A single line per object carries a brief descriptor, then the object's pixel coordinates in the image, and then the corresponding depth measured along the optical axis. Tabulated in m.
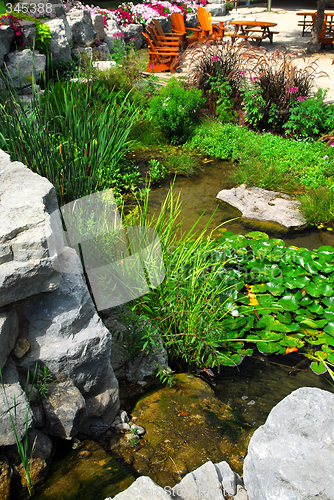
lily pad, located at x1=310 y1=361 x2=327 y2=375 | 2.58
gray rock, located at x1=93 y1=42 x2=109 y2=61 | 9.72
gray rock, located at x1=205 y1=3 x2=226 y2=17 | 17.06
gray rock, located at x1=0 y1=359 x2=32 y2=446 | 1.55
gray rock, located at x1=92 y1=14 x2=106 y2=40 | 10.12
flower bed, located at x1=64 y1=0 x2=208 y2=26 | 11.03
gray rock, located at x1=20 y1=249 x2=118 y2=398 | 1.81
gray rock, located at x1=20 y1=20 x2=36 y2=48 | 6.95
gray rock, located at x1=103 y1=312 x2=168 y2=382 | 2.36
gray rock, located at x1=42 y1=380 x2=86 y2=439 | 1.73
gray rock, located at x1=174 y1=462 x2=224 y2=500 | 1.44
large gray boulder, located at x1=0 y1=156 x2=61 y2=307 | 1.61
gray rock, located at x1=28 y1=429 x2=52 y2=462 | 1.67
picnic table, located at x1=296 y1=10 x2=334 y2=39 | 11.15
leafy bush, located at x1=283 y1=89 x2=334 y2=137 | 5.71
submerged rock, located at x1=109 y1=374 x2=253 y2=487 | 1.77
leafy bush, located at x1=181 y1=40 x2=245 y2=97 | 6.54
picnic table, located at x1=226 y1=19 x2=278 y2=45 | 11.71
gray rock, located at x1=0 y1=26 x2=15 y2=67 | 6.60
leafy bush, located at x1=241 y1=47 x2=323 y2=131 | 6.00
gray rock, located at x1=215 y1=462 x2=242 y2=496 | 1.49
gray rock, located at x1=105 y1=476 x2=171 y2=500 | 1.35
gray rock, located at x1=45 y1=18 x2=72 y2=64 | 7.80
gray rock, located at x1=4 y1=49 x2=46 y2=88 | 6.76
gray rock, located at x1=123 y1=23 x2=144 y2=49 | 12.02
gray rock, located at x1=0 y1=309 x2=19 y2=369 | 1.63
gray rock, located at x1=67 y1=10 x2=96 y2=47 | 9.14
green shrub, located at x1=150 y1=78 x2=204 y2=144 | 5.91
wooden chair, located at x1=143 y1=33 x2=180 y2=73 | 9.56
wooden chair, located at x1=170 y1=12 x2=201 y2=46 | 10.98
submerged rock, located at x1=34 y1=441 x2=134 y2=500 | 1.54
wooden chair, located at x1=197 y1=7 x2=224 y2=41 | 11.69
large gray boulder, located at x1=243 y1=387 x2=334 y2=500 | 1.25
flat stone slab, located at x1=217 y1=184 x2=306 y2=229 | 4.25
